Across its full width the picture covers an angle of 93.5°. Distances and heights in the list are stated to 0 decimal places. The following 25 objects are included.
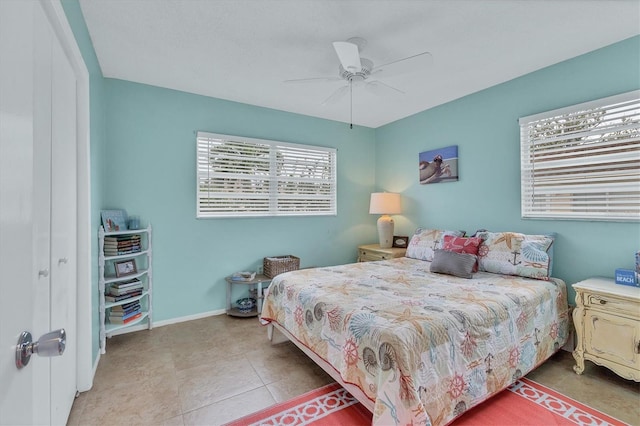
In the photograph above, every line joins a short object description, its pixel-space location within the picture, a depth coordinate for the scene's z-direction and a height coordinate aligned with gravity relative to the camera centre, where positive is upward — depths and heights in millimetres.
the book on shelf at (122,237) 2838 -201
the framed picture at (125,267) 2918 -505
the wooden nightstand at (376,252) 4035 -532
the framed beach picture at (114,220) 2830 -32
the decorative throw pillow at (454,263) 2770 -471
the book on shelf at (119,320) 2852 -988
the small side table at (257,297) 3539 -994
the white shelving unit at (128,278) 2668 -602
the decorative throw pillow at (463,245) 3008 -318
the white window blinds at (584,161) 2414 +459
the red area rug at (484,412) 1808 -1243
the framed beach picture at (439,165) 3760 +641
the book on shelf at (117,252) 2809 -333
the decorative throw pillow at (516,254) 2645 -384
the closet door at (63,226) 1555 -50
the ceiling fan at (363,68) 2179 +1191
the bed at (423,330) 1543 -737
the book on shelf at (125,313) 2859 -929
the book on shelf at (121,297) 2814 -766
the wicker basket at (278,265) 3689 -623
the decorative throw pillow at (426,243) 3445 -343
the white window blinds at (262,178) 3600 +497
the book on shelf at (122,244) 2805 -264
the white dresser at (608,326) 2051 -823
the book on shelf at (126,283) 2897 -654
